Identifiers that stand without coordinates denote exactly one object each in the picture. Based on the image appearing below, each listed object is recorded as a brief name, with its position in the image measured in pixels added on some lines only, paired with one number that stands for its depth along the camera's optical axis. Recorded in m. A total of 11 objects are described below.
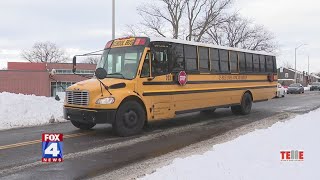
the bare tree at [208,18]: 50.50
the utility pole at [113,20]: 19.73
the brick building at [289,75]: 117.06
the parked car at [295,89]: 47.50
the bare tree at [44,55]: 113.75
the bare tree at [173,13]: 50.34
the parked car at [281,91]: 34.81
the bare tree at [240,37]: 59.53
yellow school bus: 10.44
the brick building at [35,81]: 61.79
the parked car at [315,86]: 61.03
